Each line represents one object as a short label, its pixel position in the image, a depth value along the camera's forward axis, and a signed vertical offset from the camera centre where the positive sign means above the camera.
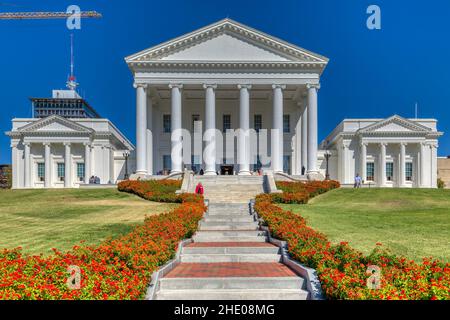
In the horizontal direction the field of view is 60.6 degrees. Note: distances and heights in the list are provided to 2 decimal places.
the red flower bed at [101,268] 7.26 -2.61
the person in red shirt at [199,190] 30.72 -2.49
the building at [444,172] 82.38 -2.88
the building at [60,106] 105.19 +14.54
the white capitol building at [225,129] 45.75 +4.16
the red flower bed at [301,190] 27.78 -2.64
